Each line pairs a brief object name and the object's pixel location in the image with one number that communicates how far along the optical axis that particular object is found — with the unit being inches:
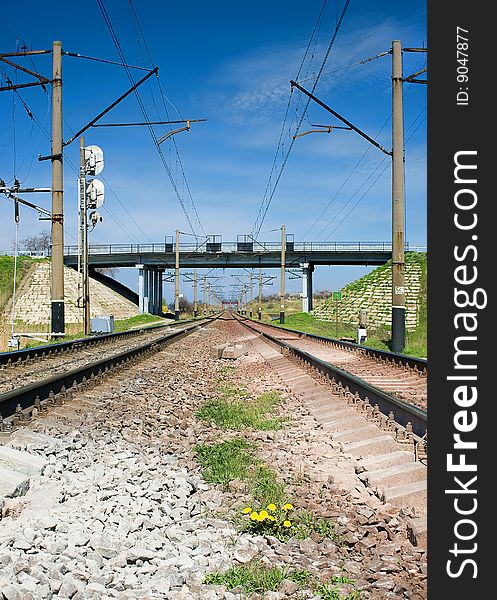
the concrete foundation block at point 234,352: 748.4
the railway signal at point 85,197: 1050.1
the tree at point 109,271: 4881.9
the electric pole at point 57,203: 861.8
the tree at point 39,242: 5073.8
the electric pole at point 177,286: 2507.4
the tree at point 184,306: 5290.8
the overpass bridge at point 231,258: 2901.1
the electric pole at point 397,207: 710.5
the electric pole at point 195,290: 3815.5
